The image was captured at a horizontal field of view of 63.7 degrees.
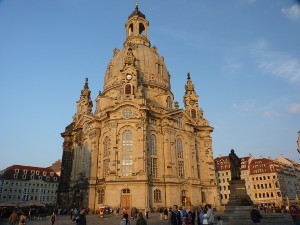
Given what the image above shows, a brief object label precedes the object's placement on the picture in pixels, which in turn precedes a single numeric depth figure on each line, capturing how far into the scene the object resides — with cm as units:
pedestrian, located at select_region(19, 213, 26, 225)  1602
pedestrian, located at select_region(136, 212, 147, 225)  1061
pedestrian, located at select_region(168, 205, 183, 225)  1156
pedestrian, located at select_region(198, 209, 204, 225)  1468
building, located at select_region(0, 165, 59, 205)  6888
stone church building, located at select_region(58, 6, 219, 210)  4122
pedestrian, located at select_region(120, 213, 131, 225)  1169
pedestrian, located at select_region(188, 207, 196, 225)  1574
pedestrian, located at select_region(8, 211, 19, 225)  1725
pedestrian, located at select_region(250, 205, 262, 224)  1530
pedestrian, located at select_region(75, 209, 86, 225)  1170
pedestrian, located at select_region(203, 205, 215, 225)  1318
